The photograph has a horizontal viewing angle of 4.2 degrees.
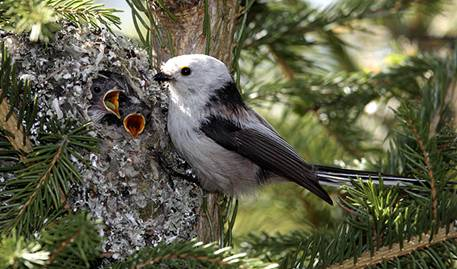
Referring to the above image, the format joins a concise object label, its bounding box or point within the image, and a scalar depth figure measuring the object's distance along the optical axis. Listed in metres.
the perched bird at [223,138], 2.56
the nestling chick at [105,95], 2.55
